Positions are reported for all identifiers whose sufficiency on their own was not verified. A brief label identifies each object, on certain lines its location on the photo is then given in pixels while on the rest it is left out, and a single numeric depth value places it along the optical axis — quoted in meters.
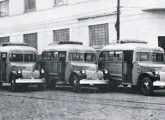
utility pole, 21.73
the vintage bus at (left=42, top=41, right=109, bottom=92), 16.77
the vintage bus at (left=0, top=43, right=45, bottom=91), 17.53
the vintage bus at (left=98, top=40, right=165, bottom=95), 15.11
